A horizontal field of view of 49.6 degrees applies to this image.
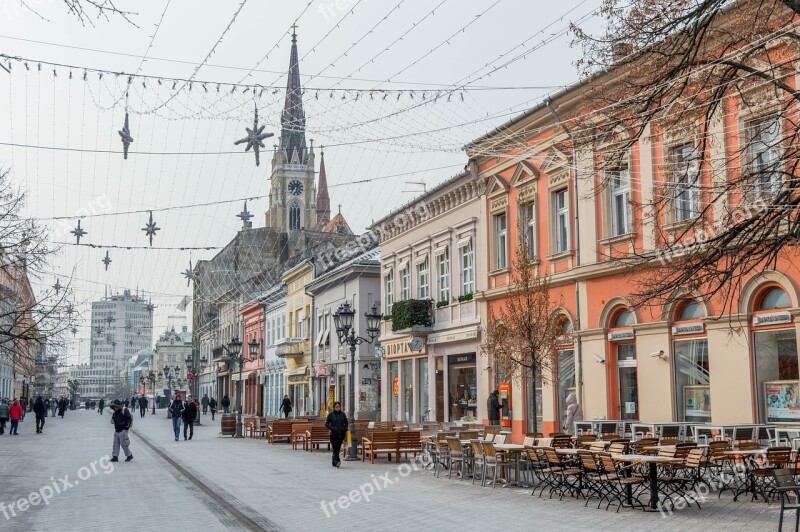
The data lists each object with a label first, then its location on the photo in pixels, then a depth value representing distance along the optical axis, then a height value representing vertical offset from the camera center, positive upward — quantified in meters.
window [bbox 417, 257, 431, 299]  34.94 +3.95
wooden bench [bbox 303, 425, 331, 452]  26.80 -1.76
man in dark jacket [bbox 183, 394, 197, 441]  32.91 -1.30
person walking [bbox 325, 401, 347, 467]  20.86 -1.17
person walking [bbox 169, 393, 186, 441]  32.19 -1.21
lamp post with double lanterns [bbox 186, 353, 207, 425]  52.62 +0.46
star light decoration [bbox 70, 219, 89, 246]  23.80 +4.05
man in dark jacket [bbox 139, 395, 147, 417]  65.69 -1.89
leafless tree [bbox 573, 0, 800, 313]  12.26 +4.51
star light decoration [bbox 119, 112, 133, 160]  15.96 +4.43
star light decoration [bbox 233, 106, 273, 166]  16.45 +4.55
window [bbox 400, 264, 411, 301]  37.03 +4.03
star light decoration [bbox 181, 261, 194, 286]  41.41 +5.05
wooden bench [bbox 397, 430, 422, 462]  22.44 -1.65
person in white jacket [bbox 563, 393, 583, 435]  22.11 -0.89
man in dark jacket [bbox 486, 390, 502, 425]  26.55 -0.96
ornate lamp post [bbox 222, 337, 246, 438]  38.88 +1.19
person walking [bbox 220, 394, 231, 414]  56.38 -1.60
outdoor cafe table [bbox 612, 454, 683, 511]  12.69 -1.25
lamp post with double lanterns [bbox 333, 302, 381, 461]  23.38 +1.35
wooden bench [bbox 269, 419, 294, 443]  30.50 -1.79
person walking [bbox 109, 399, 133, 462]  21.86 -1.13
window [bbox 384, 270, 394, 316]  39.17 +4.07
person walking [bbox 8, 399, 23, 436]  37.53 -1.43
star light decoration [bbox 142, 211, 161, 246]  24.84 +4.30
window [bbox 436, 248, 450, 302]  33.12 +3.98
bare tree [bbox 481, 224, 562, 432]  21.53 +1.20
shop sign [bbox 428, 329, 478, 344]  30.16 +1.49
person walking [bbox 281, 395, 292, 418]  44.49 -1.33
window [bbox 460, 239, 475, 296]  31.06 +3.87
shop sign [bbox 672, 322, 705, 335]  20.29 +1.13
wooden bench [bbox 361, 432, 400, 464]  22.22 -1.66
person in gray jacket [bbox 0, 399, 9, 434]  38.28 -1.50
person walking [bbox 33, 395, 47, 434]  38.66 -1.36
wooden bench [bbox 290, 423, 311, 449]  27.80 -1.69
